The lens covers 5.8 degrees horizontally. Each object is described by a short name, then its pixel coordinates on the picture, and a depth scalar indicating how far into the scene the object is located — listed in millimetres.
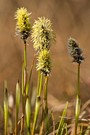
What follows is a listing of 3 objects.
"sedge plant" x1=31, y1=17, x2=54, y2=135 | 605
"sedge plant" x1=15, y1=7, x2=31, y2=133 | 609
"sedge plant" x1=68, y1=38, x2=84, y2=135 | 607
